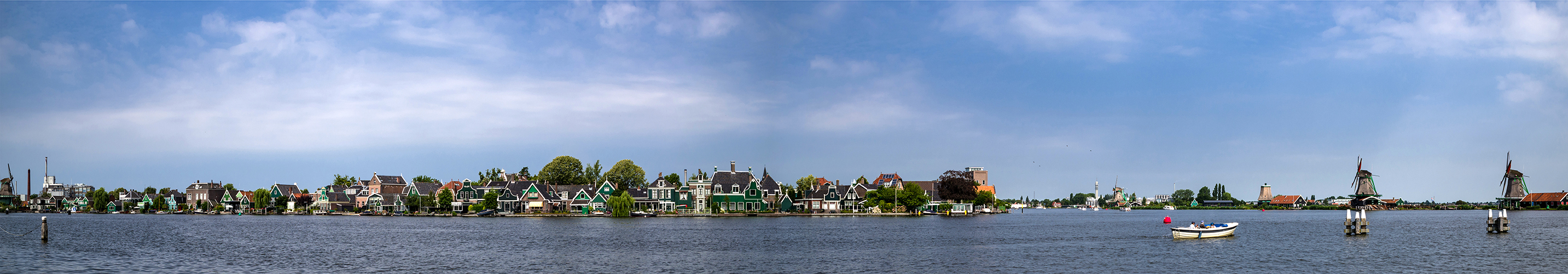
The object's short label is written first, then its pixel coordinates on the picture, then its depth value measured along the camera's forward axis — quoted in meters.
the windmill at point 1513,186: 172.50
